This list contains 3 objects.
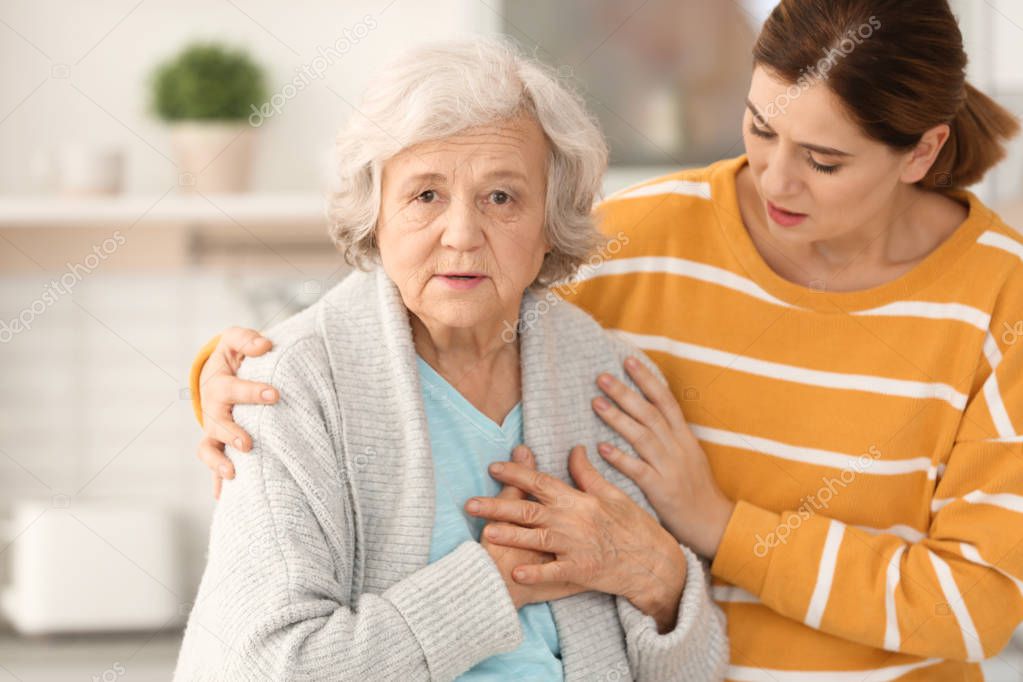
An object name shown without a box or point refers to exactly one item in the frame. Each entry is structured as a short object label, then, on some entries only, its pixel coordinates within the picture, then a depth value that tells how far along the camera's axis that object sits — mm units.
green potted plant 6004
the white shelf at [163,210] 5820
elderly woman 2453
